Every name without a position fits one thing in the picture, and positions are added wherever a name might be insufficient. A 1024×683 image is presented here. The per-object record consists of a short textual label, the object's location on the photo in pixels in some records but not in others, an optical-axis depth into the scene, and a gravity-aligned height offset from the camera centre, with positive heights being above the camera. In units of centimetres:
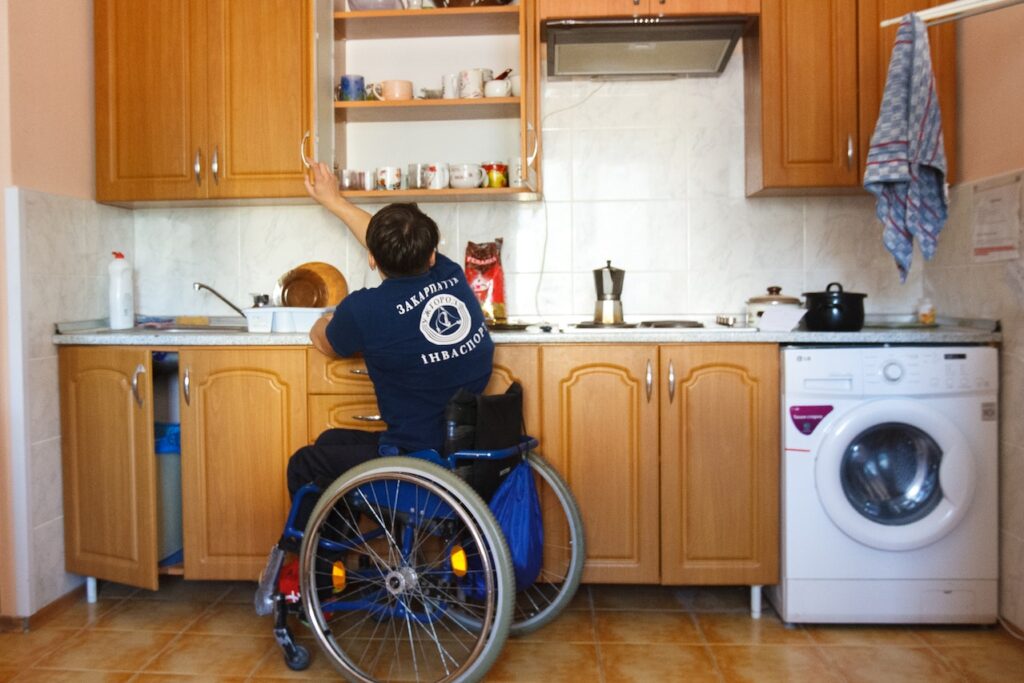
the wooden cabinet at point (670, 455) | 233 -41
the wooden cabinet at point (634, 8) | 250 +93
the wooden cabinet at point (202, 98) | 266 +72
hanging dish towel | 217 +41
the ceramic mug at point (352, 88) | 276 +77
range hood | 248 +84
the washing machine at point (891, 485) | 221 -48
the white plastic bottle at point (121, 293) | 270 +9
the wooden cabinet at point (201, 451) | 241 -39
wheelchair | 180 -60
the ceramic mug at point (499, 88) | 269 +74
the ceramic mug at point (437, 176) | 269 +46
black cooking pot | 232 +0
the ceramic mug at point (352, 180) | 270 +45
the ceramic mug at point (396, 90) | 275 +76
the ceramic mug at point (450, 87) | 276 +77
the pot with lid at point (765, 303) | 261 +3
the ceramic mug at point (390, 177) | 270 +46
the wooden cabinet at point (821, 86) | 254 +70
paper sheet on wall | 221 +23
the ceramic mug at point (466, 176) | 266 +45
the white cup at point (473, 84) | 272 +76
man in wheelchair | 189 -6
